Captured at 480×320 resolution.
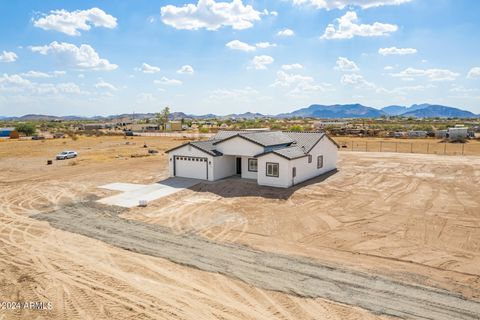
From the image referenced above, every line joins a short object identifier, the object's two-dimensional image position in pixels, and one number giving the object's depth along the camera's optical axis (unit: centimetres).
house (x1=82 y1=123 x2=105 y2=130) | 12311
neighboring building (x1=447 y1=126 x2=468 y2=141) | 5909
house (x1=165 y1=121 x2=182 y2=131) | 11555
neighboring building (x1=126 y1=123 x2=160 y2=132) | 11588
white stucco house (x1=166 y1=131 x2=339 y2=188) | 2648
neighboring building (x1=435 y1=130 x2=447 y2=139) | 6412
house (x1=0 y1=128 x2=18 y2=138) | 8033
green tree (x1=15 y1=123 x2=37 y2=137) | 9231
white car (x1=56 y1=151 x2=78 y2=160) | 4428
